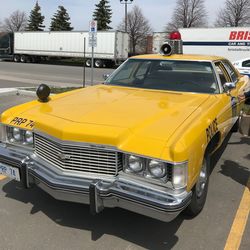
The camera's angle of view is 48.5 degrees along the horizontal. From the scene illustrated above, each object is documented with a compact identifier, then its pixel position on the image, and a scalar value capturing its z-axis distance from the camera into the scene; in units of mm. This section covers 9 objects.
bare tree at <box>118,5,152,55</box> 48720
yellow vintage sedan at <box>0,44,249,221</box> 2267
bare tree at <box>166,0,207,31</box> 49487
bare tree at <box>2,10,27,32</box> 61711
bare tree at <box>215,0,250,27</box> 45281
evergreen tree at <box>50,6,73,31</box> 46691
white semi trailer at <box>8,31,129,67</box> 23370
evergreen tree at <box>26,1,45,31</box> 51219
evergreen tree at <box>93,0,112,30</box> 44761
